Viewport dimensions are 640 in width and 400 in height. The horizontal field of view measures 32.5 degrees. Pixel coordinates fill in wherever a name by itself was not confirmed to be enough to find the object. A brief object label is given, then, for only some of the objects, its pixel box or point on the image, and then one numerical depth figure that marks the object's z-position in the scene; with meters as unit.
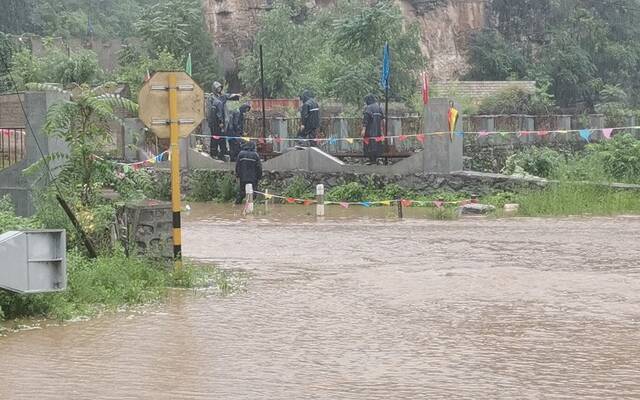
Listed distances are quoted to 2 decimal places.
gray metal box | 9.48
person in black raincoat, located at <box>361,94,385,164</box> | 26.47
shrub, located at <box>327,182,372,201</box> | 25.31
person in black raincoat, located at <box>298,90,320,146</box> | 27.81
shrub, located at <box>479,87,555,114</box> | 41.47
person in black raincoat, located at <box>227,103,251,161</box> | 28.06
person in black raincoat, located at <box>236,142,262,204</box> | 24.69
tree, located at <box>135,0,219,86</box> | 48.44
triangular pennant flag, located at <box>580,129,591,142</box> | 25.53
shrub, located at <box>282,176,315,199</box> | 26.39
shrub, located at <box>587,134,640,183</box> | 24.39
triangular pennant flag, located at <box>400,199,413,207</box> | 23.65
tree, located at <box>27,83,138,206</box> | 12.84
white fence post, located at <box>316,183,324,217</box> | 22.14
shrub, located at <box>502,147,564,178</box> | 26.42
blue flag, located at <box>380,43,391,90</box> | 26.38
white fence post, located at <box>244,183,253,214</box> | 23.28
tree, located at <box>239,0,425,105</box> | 39.44
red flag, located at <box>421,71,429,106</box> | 24.55
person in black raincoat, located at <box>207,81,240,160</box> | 28.67
